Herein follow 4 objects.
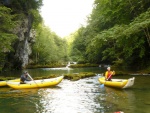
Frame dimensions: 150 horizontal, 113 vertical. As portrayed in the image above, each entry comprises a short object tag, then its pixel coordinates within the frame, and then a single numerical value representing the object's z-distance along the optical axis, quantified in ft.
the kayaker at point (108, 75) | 33.13
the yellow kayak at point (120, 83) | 29.17
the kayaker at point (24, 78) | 34.12
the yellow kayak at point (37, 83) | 32.82
